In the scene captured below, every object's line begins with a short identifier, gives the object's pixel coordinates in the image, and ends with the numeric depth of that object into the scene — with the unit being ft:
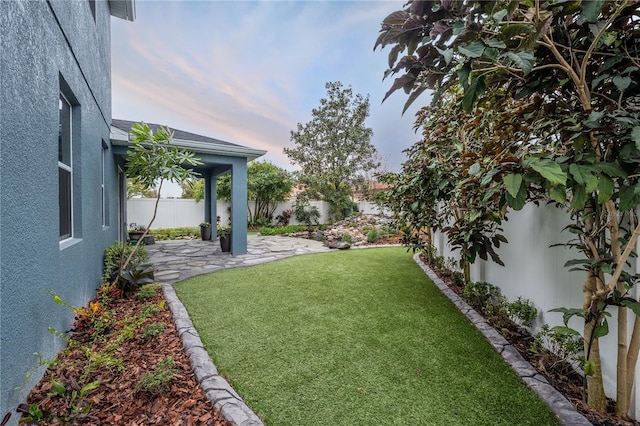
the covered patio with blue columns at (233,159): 24.16
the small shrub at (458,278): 16.70
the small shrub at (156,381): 7.31
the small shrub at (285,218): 56.44
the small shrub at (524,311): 10.17
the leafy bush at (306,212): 55.11
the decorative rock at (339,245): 32.53
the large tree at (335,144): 57.57
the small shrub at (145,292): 14.42
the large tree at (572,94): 5.11
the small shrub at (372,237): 36.86
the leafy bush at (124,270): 15.16
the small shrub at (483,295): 13.10
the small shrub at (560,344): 8.07
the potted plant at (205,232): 38.11
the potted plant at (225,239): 28.45
